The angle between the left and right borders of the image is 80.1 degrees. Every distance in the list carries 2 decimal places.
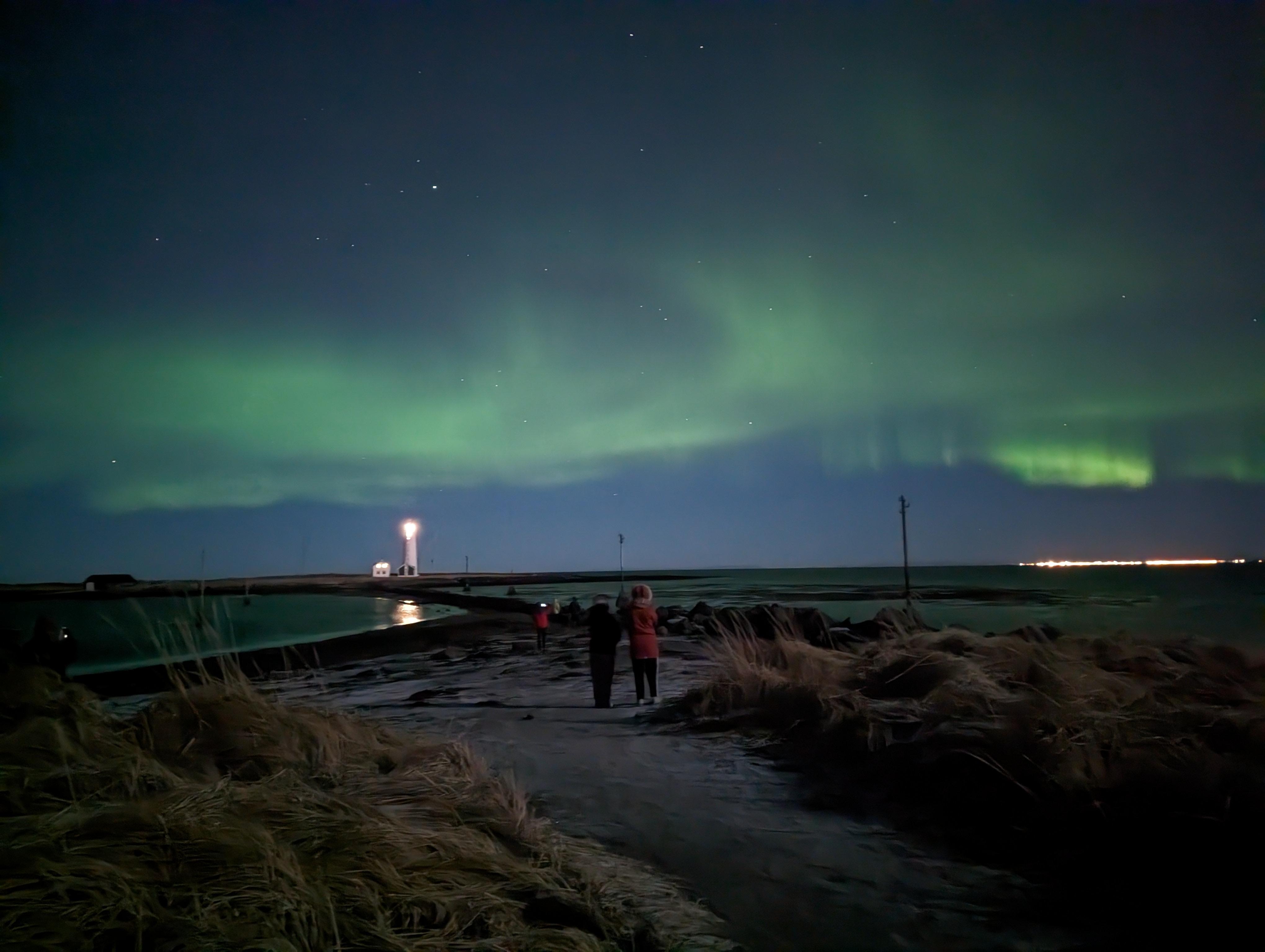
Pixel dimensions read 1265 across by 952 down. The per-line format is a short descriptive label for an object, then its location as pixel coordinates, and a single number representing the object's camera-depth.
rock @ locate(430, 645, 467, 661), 18.42
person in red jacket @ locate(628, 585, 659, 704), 10.73
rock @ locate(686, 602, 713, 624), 26.67
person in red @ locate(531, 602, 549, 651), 19.44
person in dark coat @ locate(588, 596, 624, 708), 10.41
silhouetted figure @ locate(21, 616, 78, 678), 12.36
